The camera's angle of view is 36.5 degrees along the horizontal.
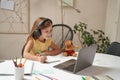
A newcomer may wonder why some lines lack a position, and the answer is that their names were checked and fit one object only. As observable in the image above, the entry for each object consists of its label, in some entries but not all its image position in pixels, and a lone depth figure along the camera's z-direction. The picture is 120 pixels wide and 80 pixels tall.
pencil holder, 1.25
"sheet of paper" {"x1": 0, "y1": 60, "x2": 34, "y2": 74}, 1.41
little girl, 1.93
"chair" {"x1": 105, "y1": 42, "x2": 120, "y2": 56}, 2.24
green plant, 3.06
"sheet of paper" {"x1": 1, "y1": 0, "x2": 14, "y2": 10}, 3.20
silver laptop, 1.41
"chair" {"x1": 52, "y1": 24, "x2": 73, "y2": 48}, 2.66
